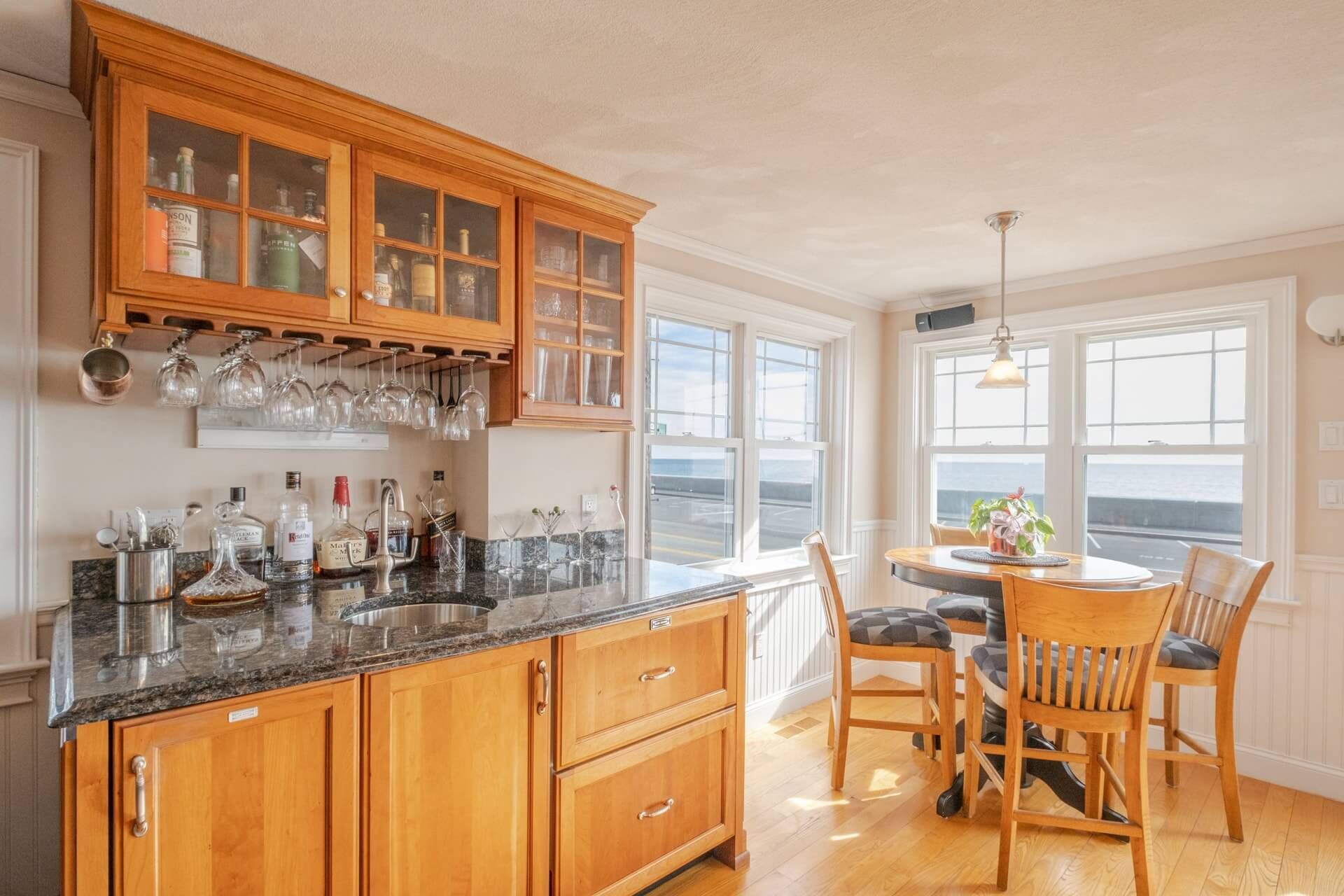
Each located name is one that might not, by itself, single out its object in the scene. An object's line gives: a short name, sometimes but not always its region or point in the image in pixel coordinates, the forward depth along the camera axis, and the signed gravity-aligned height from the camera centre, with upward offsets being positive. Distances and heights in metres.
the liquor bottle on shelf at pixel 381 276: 1.95 +0.48
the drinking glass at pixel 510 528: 2.46 -0.29
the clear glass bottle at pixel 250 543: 2.05 -0.29
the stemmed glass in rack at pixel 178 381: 1.70 +0.16
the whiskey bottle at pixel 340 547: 2.19 -0.32
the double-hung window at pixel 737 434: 3.15 +0.07
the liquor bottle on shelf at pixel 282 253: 1.76 +0.49
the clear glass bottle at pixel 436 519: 2.51 -0.26
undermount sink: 2.07 -0.51
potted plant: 2.84 -0.32
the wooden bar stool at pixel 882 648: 2.73 -0.79
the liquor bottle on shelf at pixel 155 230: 1.58 +0.49
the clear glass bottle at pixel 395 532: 2.34 -0.29
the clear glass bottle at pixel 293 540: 2.13 -0.29
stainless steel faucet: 2.08 -0.30
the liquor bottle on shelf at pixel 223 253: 1.67 +0.46
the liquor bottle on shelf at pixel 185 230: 1.62 +0.50
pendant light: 2.76 +0.33
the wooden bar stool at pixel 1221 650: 2.41 -0.71
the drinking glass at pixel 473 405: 2.21 +0.13
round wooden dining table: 2.47 -0.47
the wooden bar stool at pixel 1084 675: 2.06 -0.70
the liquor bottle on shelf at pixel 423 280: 2.04 +0.49
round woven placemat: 2.76 -0.44
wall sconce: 2.76 +0.53
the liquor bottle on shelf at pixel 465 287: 2.13 +0.49
